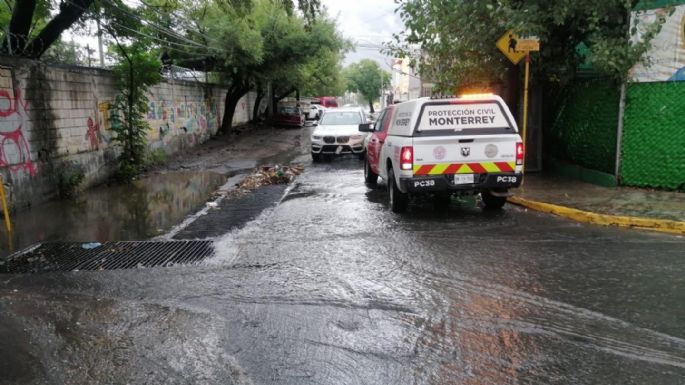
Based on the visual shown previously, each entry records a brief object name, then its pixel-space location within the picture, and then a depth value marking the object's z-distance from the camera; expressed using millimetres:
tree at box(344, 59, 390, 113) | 103125
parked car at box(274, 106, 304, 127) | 36438
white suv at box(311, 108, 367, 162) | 17312
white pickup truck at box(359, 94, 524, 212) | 8453
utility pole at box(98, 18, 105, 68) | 19983
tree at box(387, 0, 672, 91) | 9875
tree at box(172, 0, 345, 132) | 22656
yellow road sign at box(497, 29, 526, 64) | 10836
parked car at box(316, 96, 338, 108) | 64312
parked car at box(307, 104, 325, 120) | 47719
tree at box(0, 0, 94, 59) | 10969
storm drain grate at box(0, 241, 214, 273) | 6633
